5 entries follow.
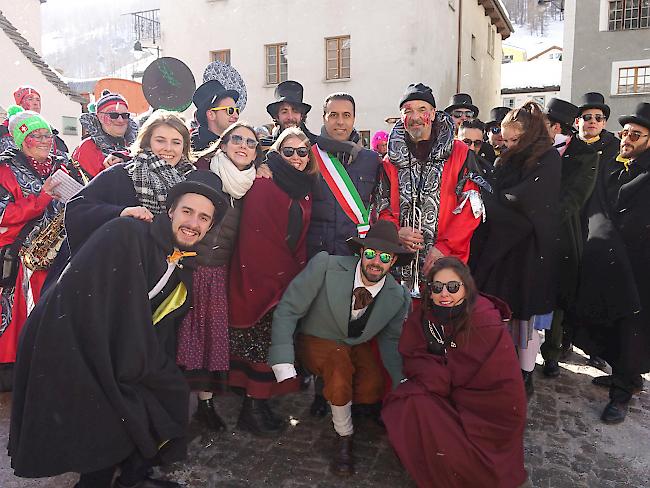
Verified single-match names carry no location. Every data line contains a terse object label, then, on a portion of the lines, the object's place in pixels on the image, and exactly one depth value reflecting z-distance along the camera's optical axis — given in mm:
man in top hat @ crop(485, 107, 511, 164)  5953
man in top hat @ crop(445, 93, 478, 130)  6312
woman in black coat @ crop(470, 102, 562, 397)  3902
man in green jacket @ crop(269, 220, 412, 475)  3350
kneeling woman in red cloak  2863
